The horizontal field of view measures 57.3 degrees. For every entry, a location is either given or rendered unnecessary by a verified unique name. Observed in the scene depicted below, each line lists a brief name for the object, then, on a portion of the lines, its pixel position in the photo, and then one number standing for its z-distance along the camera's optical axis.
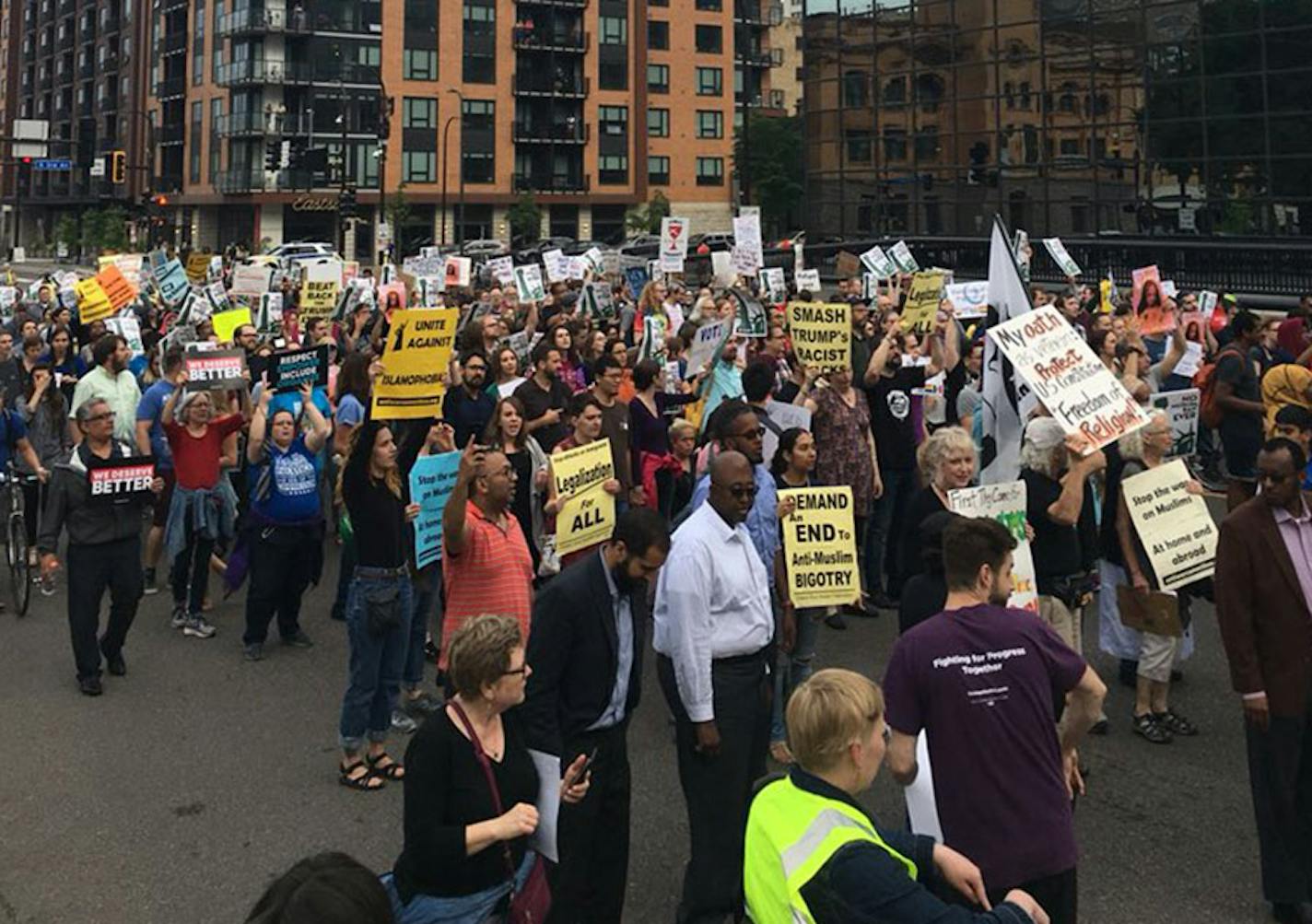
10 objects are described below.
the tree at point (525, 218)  73.62
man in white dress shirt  4.71
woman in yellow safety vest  2.59
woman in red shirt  9.20
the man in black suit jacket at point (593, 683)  4.42
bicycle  9.62
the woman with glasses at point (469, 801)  3.37
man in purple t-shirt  3.55
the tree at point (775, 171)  72.94
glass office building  32.31
